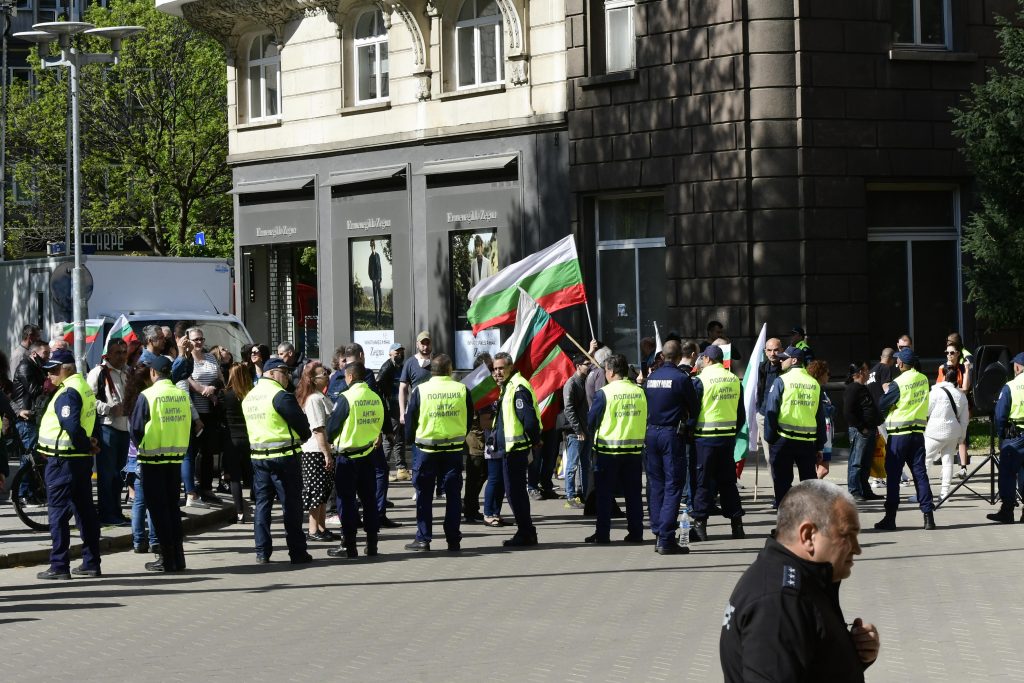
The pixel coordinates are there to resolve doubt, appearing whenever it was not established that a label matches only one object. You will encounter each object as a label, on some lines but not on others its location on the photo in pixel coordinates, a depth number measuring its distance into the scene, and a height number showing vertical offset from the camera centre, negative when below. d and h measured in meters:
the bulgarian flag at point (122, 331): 21.11 +0.30
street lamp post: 26.20 +5.39
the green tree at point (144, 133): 46.41 +6.68
